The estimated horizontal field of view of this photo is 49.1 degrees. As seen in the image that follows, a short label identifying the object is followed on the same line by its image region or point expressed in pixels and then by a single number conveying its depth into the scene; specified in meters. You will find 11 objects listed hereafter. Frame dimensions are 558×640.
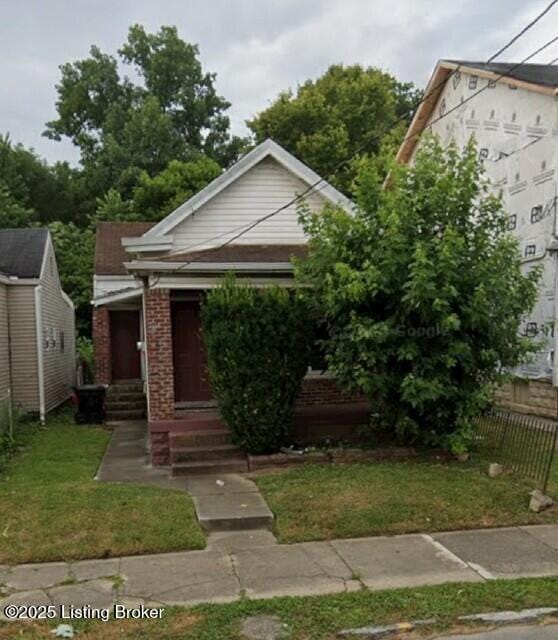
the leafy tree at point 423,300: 7.97
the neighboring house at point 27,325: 13.43
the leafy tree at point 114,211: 28.30
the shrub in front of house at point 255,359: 8.34
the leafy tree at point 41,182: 33.08
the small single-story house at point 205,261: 9.55
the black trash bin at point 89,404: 13.83
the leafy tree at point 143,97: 36.84
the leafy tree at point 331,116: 29.59
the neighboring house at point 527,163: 11.37
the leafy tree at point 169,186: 28.11
